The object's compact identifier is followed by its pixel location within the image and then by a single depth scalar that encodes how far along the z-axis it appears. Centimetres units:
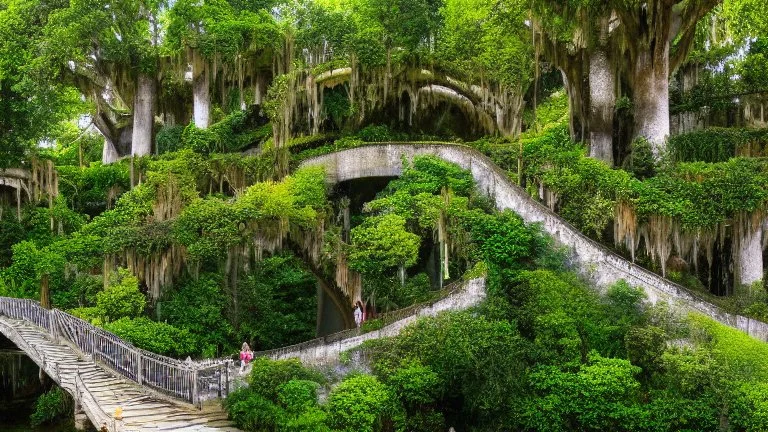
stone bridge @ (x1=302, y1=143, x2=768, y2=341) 2322
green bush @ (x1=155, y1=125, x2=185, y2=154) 3888
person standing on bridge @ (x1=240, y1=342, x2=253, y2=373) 2224
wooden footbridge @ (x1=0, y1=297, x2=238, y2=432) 1934
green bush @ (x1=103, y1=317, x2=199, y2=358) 2484
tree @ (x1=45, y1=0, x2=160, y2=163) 3375
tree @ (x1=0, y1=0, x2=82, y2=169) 3350
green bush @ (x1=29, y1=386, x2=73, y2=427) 2708
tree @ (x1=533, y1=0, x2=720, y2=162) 2909
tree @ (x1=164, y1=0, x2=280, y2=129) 3647
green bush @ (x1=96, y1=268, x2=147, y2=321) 2577
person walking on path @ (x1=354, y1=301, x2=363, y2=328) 2586
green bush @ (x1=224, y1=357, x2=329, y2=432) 1959
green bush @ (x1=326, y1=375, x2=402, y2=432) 2033
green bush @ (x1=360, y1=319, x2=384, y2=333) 2338
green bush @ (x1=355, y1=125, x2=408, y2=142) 3462
